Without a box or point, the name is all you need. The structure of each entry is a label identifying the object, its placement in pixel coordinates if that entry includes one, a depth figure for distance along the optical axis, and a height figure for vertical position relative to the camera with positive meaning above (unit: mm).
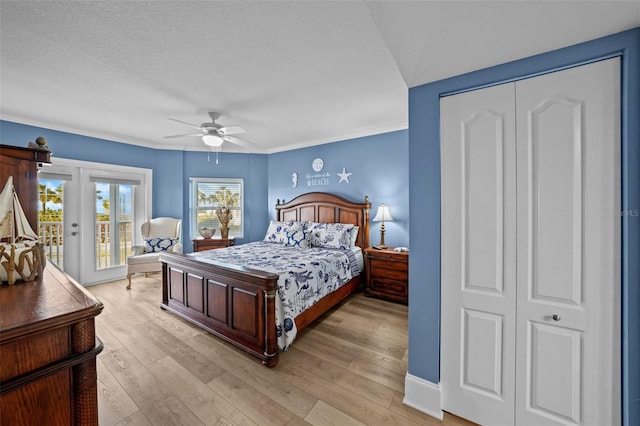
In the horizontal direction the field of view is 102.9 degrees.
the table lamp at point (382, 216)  3840 -59
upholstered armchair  4047 -550
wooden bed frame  2162 -907
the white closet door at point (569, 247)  1264 -186
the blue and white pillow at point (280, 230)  4325 -314
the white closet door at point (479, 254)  1485 -258
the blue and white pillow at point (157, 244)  4414 -557
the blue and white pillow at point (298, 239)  4033 -430
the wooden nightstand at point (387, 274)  3474 -874
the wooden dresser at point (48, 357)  767 -472
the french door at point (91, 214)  3953 -22
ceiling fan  3195 +1052
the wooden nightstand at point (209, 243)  4781 -582
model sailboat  1127 -159
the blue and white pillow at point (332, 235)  3932 -367
